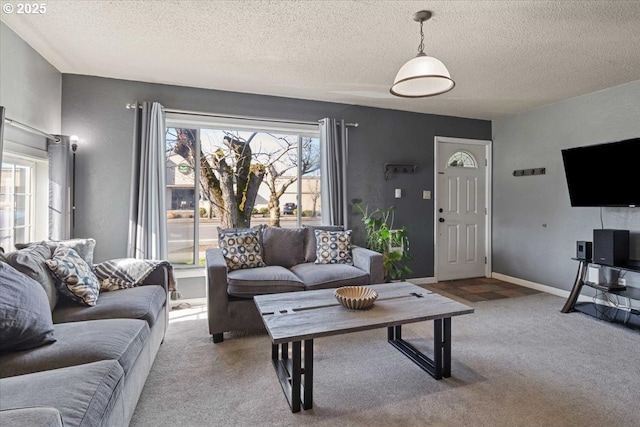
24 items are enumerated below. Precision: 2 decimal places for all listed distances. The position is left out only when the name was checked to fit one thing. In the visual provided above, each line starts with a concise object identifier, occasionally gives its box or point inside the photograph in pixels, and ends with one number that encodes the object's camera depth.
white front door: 4.81
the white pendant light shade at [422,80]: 2.01
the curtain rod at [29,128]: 2.37
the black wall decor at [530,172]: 4.29
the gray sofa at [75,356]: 1.12
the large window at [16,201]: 2.64
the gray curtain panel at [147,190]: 3.33
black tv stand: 3.07
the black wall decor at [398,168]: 4.42
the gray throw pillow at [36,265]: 1.85
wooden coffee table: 1.82
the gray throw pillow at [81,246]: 2.33
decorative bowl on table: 2.08
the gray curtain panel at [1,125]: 2.17
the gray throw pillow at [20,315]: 1.42
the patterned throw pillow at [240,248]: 3.14
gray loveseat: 2.72
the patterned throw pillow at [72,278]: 2.06
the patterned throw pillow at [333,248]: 3.46
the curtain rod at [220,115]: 3.49
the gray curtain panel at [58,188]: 2.99
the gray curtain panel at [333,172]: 4.01
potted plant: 3.98
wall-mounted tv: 3.16
